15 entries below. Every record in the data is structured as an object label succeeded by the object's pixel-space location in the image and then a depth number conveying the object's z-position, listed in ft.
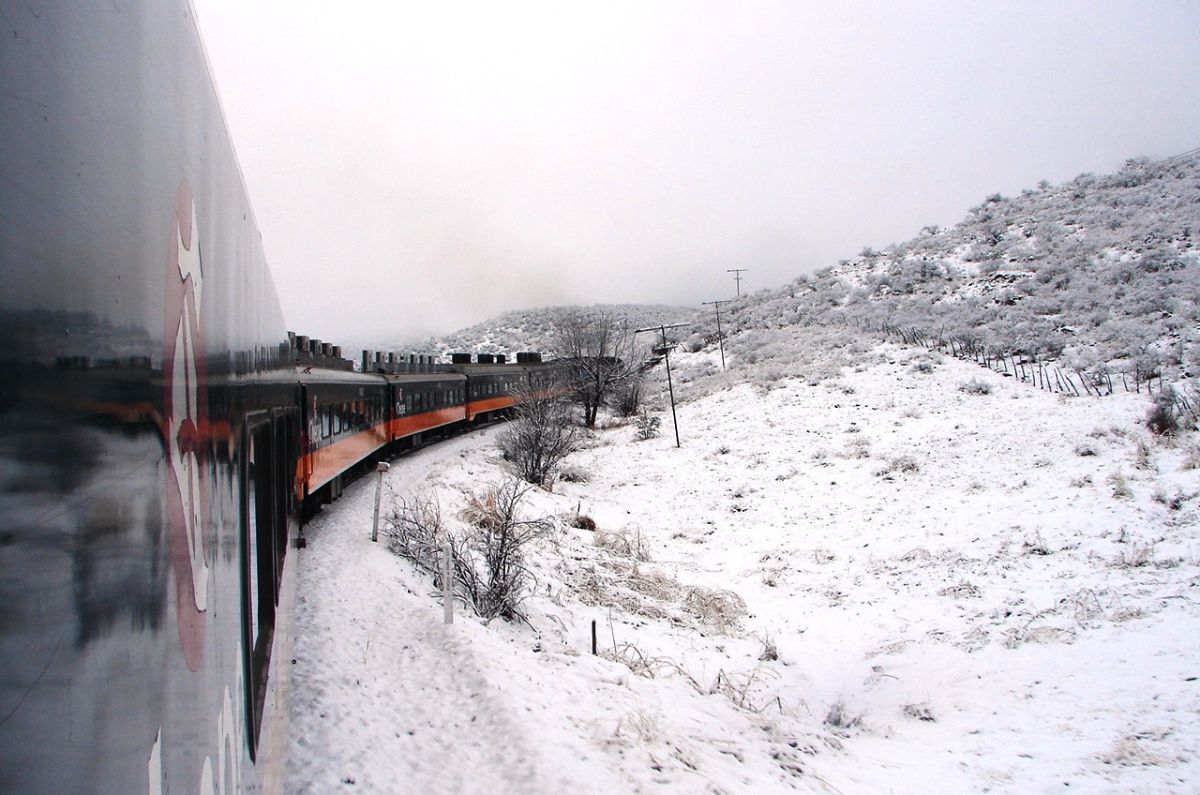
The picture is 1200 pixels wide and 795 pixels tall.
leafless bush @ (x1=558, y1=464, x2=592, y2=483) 82.66
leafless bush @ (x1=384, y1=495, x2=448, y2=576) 39.65
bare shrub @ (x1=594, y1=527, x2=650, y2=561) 53.26
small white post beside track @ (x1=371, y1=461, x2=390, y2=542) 41.27
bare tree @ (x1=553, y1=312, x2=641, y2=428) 129.59
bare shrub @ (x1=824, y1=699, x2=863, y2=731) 29.43
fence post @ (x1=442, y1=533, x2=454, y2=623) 29.96
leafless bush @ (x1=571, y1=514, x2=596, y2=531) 58.75
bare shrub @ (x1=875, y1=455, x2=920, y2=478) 66.59
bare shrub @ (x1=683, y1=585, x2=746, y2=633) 40.78
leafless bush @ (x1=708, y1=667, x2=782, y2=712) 29.37
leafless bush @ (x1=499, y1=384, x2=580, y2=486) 75.77
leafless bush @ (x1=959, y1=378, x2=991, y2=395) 84.79
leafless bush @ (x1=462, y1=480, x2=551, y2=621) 34.99
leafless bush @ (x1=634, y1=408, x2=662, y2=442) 103.91
